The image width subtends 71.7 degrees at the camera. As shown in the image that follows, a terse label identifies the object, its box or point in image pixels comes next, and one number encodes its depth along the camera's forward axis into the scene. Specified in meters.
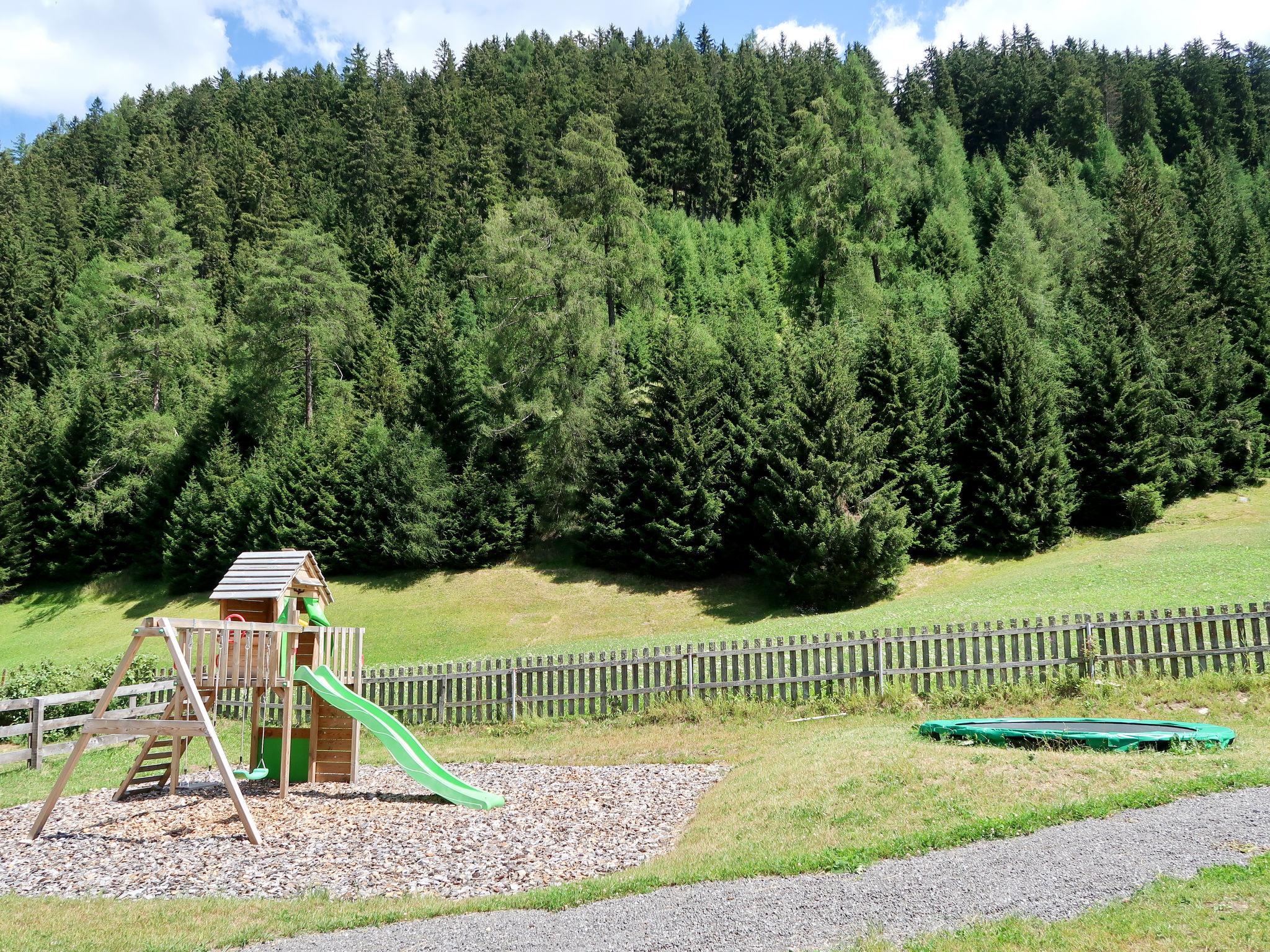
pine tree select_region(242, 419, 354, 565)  42.28
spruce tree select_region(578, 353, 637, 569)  37.28
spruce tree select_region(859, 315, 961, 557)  34.62
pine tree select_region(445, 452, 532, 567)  40.06
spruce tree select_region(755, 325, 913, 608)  31.19
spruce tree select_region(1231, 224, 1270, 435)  42.59
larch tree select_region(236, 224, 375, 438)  45.66
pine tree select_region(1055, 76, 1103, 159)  90.81
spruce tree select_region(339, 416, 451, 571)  39.97
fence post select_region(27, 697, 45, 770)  14.80
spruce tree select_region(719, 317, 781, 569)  36.19
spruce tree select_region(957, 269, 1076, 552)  34.06
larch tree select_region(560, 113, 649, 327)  43.03
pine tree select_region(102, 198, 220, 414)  48.56
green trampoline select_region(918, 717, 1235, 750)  10.38
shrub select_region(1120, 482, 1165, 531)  34.44
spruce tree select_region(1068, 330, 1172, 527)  35.59
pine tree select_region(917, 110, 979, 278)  60.06
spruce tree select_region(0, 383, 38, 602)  47.31
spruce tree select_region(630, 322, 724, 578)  35.66
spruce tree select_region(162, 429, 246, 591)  43.19
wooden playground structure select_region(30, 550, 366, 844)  10.73
